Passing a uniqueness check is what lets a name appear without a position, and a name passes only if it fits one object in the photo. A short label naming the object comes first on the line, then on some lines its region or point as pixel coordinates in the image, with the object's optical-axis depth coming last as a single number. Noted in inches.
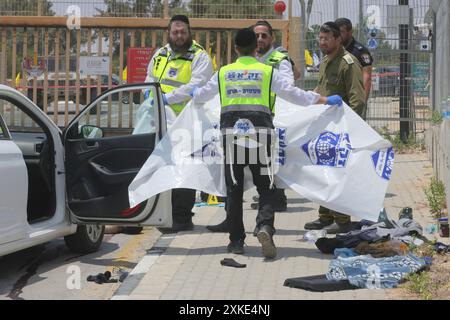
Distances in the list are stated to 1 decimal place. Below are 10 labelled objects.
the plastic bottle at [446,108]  381.7
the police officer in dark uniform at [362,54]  397.4
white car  313.7
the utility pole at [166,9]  594.5
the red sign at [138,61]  581.6
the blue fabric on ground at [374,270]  267.1
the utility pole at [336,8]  639.1
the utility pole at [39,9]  613.0
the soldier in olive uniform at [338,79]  351.9
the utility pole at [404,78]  655.1
